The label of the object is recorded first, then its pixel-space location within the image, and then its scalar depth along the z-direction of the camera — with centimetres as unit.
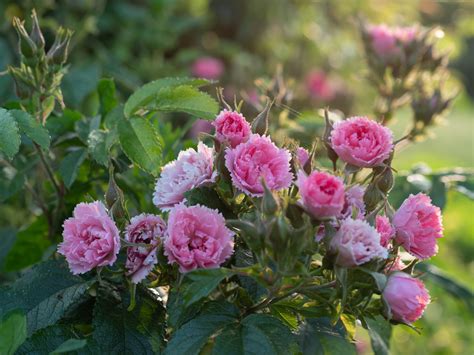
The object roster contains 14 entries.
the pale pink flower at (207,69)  296
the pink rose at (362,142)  93
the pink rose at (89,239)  89
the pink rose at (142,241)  89
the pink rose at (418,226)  92
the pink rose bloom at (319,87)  306
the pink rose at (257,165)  87
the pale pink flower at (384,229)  89
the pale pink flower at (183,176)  93
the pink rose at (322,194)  81
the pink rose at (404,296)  83
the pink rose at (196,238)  86
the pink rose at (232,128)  93
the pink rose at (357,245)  82
